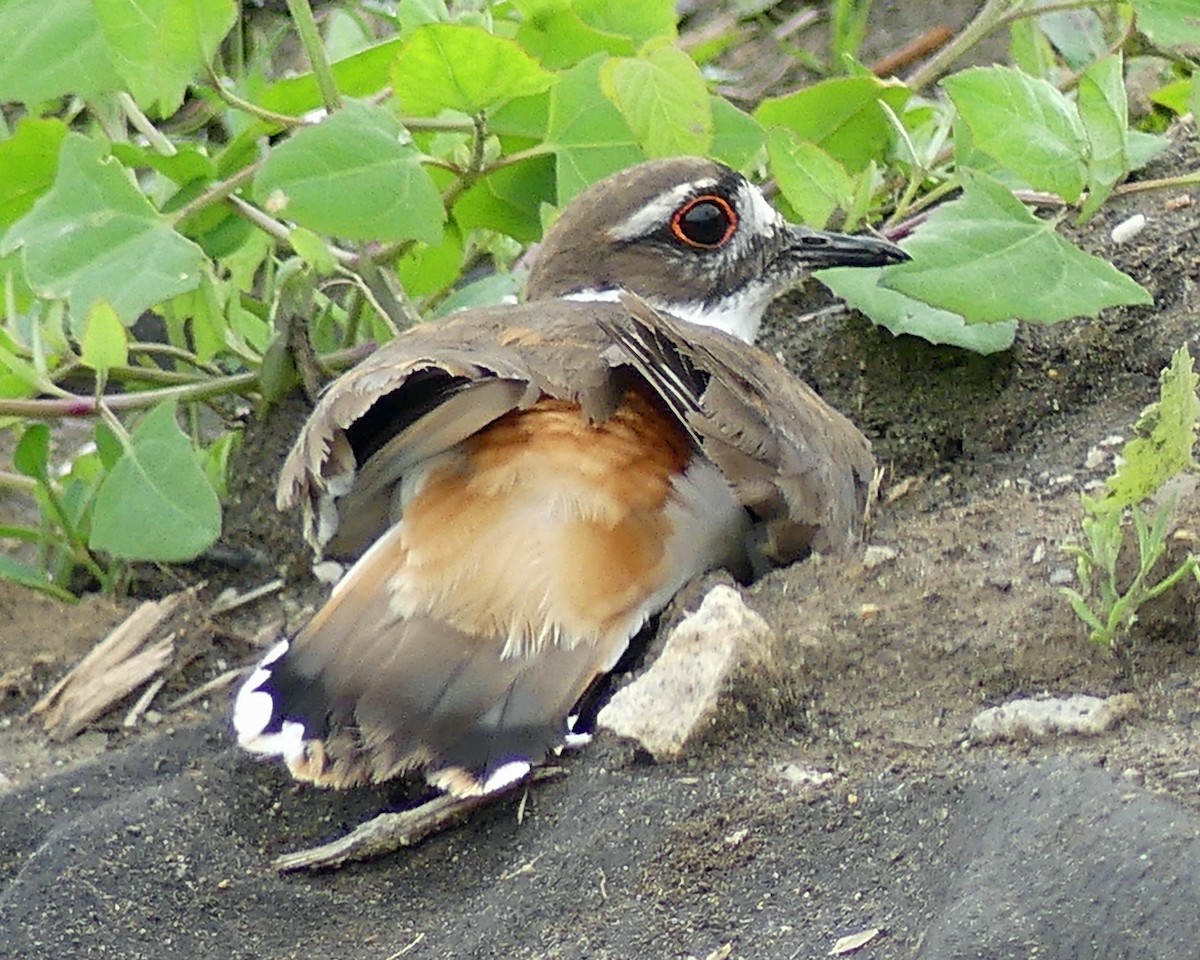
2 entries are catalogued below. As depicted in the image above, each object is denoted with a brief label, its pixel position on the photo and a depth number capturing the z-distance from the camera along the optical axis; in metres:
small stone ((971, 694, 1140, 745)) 4.45
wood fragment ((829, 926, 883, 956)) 3.85
